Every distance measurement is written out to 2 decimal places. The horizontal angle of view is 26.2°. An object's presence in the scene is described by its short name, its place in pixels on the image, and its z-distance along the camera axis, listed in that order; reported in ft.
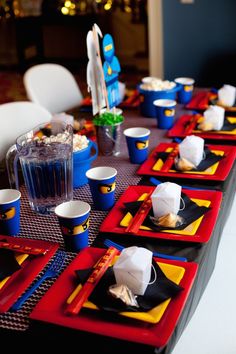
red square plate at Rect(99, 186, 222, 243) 3.72
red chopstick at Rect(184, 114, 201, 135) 5.87
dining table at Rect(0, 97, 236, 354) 2.81
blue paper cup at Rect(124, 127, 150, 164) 5.08
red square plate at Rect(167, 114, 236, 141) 5.64
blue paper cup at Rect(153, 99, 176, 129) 5.99
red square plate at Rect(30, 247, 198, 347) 2.74
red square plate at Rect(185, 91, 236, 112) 6.70
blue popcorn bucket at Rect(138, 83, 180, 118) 6.47
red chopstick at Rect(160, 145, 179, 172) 4.87
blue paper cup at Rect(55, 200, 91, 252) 3.56
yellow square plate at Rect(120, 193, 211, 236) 3.77
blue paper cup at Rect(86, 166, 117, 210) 4.15
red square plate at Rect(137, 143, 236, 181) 4.68
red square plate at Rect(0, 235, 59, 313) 3.13
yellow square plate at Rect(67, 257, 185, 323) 2.84
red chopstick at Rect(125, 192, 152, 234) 3.82
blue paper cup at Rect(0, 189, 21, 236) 3.82
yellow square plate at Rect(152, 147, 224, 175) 4.75
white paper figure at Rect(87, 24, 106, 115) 5.11
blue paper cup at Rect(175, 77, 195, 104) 6.97
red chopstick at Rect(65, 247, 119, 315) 2.95
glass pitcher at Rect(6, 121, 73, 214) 4.17
